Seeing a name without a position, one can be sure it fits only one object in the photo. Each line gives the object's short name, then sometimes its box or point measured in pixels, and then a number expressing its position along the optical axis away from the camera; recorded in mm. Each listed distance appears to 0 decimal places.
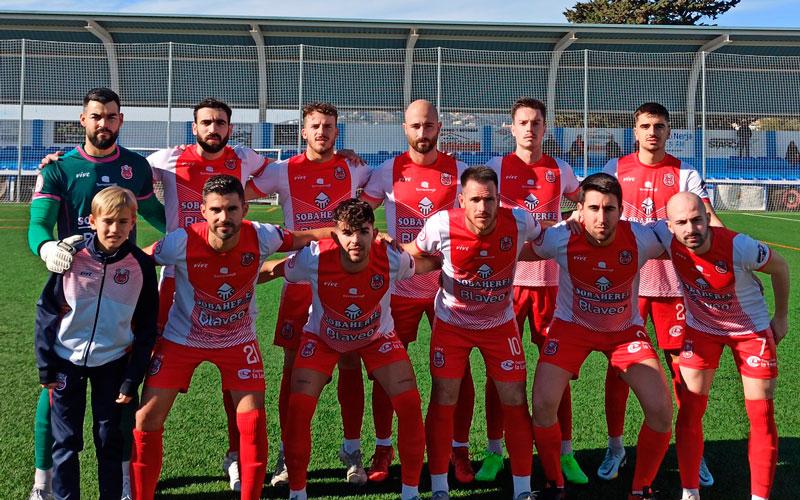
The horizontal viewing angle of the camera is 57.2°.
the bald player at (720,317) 3461
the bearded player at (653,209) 4102
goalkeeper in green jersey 3529
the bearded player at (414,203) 4105
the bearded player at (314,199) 4047
